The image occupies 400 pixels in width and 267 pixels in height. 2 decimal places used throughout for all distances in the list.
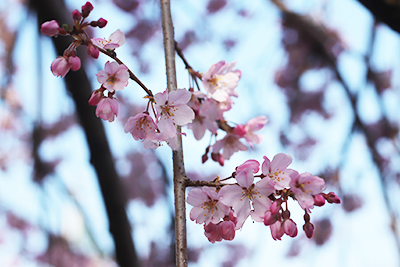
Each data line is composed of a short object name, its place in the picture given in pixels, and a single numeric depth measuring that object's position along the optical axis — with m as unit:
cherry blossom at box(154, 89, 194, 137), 0.88
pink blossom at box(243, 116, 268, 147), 1.00
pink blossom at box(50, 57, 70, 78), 0.87
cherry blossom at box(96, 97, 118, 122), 0.89
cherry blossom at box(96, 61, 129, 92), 0.88
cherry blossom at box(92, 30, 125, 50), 0.89
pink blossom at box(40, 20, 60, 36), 0.86
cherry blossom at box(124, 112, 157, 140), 0.89
